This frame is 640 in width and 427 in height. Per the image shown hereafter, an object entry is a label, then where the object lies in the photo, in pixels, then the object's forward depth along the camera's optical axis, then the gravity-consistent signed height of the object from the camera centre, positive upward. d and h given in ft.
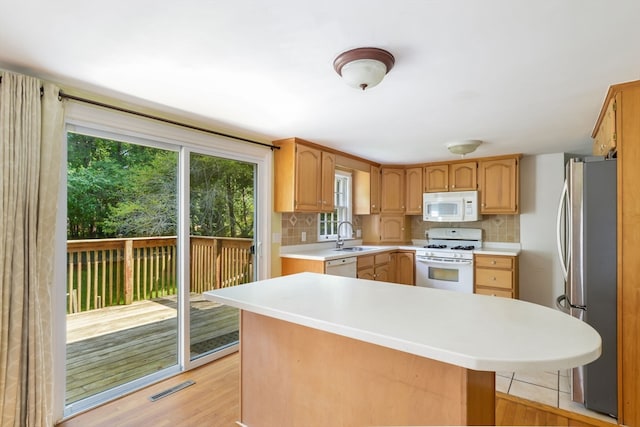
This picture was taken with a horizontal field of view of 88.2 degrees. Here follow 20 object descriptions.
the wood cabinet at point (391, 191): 17.04 +1.24
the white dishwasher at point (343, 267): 11.55 -1.89
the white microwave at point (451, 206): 15.08 +0.42
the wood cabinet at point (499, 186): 14.30 +1.30
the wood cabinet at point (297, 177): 11.52 +1.36
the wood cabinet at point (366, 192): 16.25 +1.17
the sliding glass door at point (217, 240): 9.70 -0.79
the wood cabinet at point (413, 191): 16.80 +1.24
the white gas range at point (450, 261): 14.16 -2.03
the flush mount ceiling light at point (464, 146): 11.76 +2.51
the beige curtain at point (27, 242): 5.77 -0.50
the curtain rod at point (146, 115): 6.79 +2.44
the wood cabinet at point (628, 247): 6.59 -0.65
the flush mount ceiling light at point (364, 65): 5.40 +2.55
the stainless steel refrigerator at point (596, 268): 6.90 -1.13
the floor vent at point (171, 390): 7.79 -4.31
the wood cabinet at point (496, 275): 13.43 -2.49
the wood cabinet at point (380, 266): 11.71 -2.12
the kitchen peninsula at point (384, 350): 3.55 -1.89
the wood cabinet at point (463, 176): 15.24 +1.83
